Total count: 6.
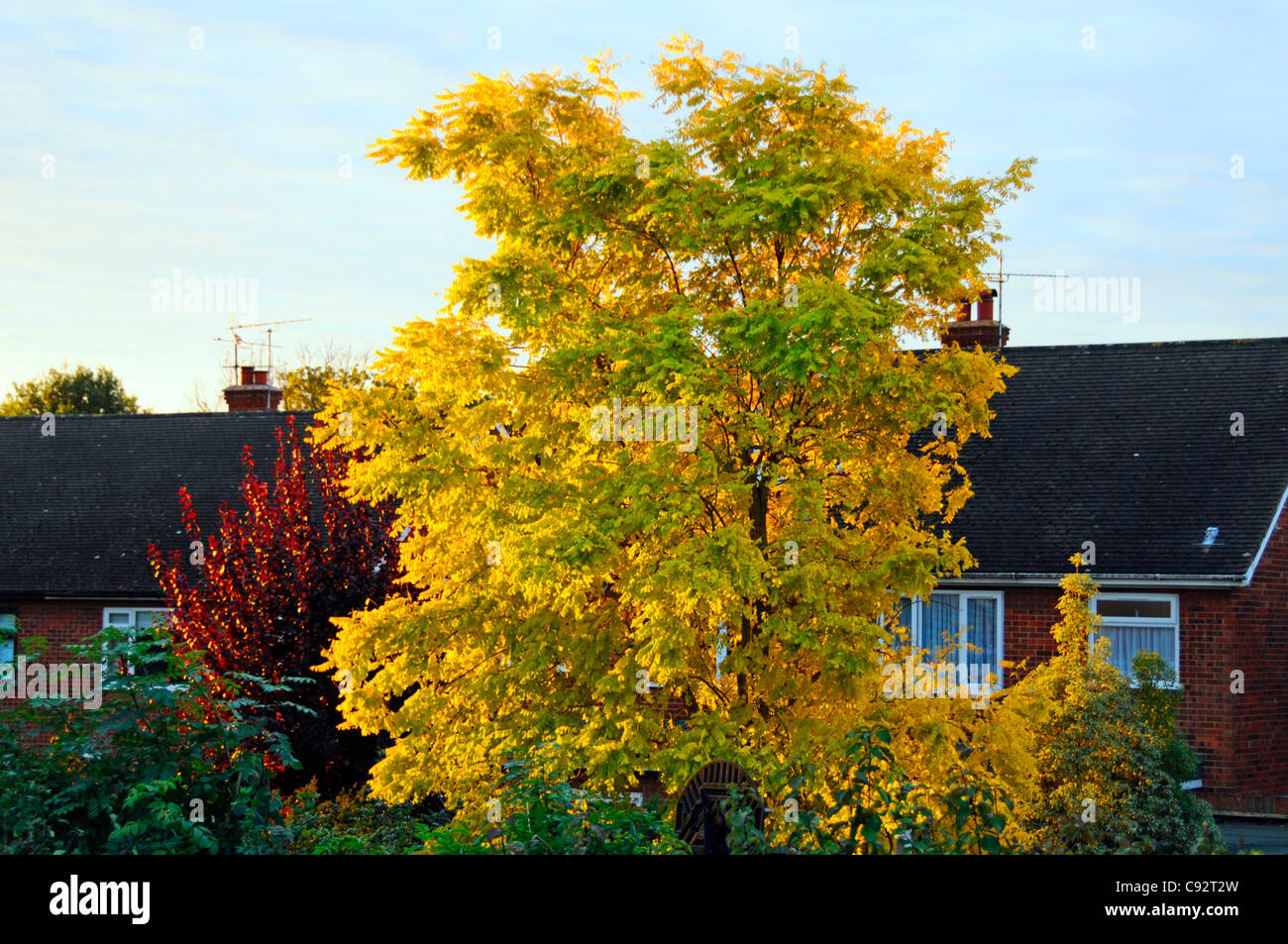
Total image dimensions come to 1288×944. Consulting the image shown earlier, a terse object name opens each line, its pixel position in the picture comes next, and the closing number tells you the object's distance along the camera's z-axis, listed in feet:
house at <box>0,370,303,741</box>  84.33
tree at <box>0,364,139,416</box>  186.19
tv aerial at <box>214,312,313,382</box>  149.28
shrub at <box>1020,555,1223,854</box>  40.88
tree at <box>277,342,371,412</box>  174.50
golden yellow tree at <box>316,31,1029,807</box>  37.52
